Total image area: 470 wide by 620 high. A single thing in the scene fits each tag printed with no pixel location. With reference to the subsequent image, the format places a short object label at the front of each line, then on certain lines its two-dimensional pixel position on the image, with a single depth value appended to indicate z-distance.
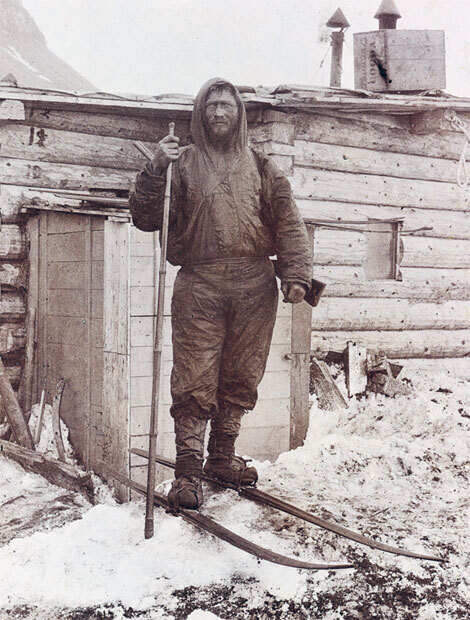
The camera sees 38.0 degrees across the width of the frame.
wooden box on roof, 7.67
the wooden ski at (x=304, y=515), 3.38
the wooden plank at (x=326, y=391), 6.50
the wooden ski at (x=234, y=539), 3.09
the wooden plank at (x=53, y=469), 5.50
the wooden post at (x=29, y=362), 6.69
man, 3.68
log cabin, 5.33
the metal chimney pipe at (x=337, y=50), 8.58
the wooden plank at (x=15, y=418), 6.11
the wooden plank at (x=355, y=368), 6.83
